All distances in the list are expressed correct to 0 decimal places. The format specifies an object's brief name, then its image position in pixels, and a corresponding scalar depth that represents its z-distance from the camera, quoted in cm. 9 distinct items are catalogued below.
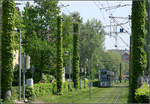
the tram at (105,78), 6643
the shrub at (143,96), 1703
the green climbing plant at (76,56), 5375
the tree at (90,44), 8631
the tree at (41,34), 4891
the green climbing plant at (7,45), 2550
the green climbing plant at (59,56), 4284
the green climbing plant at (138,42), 2500
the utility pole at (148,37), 4260
